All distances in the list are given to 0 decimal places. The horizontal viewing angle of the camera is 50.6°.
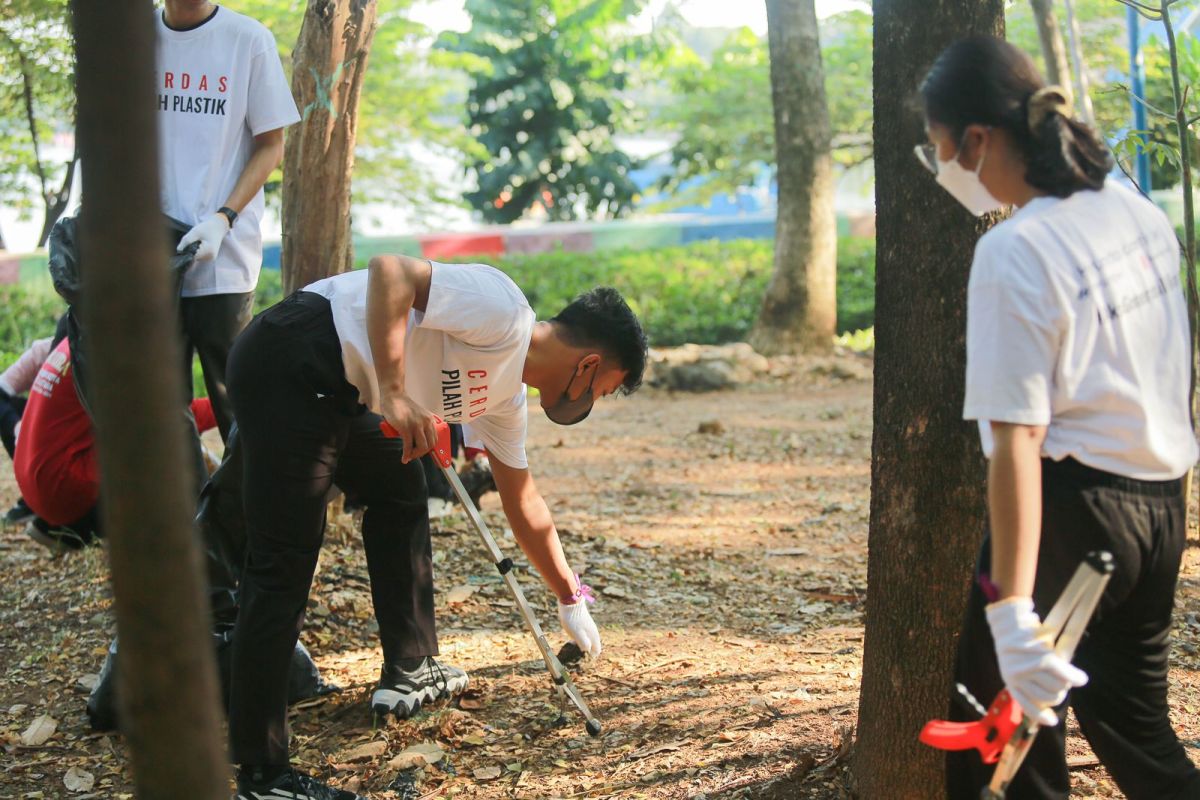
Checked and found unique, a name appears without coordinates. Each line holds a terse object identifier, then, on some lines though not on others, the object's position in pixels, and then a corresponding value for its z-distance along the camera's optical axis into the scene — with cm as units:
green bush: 1287
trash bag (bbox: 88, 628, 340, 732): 373
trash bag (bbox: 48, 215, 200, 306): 381
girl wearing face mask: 197
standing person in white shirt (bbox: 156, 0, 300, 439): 407
